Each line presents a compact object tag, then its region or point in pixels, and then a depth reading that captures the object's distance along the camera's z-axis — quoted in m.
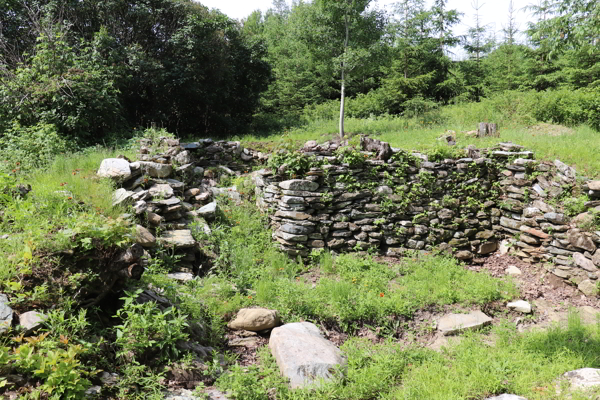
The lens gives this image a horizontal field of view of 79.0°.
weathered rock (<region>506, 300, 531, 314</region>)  5.12
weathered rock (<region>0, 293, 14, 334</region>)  2.61
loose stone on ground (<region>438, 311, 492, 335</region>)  4.59
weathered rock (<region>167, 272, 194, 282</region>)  4.77
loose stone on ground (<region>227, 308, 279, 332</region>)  4.25
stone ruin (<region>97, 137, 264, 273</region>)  5.50
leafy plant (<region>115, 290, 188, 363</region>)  3.07
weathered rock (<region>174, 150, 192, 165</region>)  7.71
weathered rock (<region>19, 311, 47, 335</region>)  2.73
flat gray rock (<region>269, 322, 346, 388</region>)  3.45
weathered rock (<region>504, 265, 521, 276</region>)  6.46
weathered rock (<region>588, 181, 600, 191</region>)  6.02
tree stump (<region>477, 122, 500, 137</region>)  9.38
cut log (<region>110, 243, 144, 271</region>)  3.44
